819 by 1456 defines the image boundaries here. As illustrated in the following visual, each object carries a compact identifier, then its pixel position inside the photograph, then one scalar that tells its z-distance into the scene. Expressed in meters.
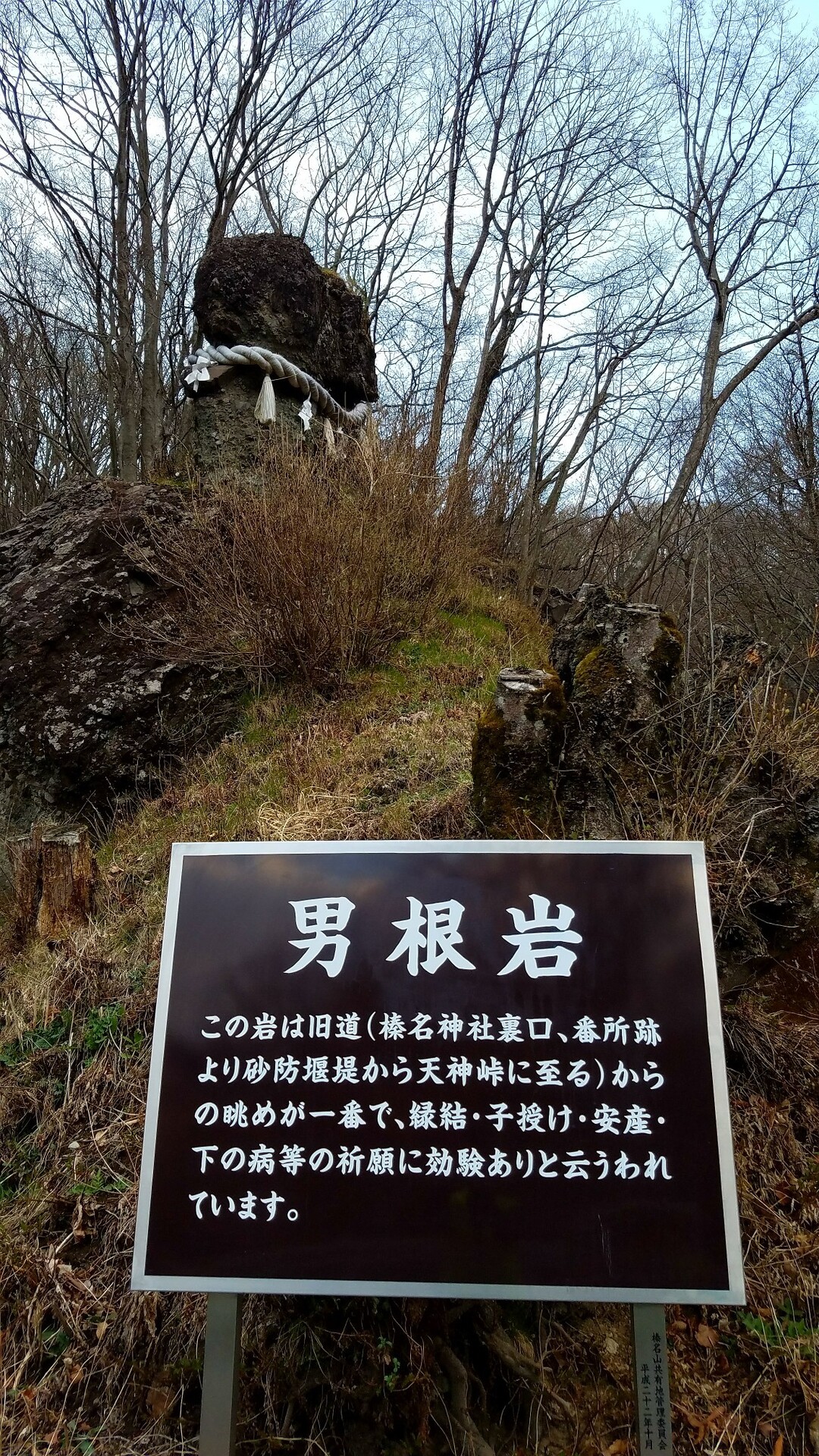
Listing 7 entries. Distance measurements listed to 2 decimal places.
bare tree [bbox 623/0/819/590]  9.40
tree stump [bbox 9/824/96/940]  4.05
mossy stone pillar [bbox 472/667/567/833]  3.36
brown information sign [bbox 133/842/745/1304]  1.85
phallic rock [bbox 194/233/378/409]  8.06
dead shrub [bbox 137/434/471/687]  5.65
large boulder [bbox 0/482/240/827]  5.52
